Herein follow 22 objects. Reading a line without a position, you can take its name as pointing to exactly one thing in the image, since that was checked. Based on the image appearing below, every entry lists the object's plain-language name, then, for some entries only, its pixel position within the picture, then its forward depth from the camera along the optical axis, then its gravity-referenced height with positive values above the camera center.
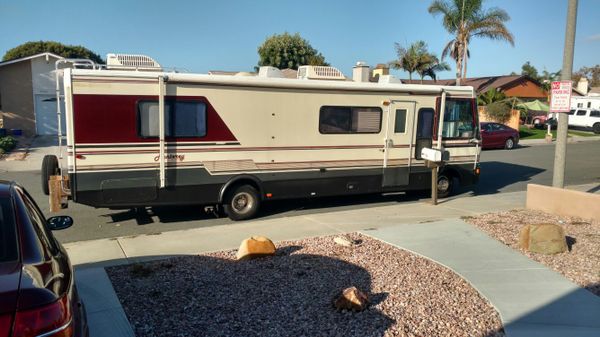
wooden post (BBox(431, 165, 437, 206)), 10.72 -1.44
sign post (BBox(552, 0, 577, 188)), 9.52 +0.87
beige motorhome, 8.23 -0.40
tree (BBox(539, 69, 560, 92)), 47.28 +5.49
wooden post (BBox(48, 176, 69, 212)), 8.32 -1.39
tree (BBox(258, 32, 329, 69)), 44.91 +5.66
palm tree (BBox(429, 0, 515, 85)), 31.59 +6.25
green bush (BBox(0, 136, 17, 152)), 19.60 -1.50
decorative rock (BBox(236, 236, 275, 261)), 6.54 -1.78
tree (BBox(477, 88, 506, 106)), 34.78 +1.63
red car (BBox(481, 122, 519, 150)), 23.85 -0.75
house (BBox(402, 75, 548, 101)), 44.81 +3.22
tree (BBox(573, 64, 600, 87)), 86.67 +8.76
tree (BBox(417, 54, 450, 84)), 39.16 +4.12
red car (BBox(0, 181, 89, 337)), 2.45 -0.96
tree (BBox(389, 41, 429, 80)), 39.09 +4.77
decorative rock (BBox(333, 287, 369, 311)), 4.80 -1.78
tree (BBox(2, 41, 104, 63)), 49.19 +5.76
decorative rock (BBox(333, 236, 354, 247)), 7.20 -1.83
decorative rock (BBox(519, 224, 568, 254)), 6.84 -1.62
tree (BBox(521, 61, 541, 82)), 72.27 +7.57
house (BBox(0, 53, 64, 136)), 25.06 +0.74
